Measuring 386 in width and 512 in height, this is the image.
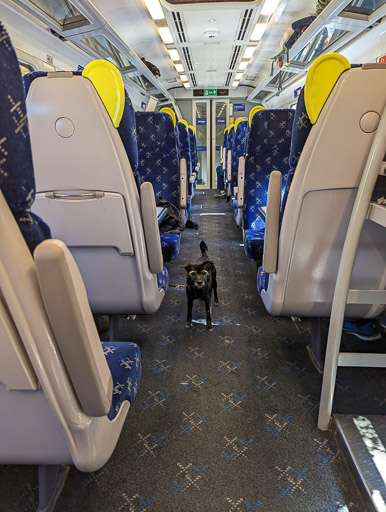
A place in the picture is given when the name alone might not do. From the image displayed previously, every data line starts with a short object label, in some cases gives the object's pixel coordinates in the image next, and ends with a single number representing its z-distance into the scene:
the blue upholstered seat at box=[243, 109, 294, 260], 3.08
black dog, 2.62
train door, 12.66
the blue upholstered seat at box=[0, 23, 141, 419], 0.58
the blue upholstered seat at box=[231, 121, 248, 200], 5.69
